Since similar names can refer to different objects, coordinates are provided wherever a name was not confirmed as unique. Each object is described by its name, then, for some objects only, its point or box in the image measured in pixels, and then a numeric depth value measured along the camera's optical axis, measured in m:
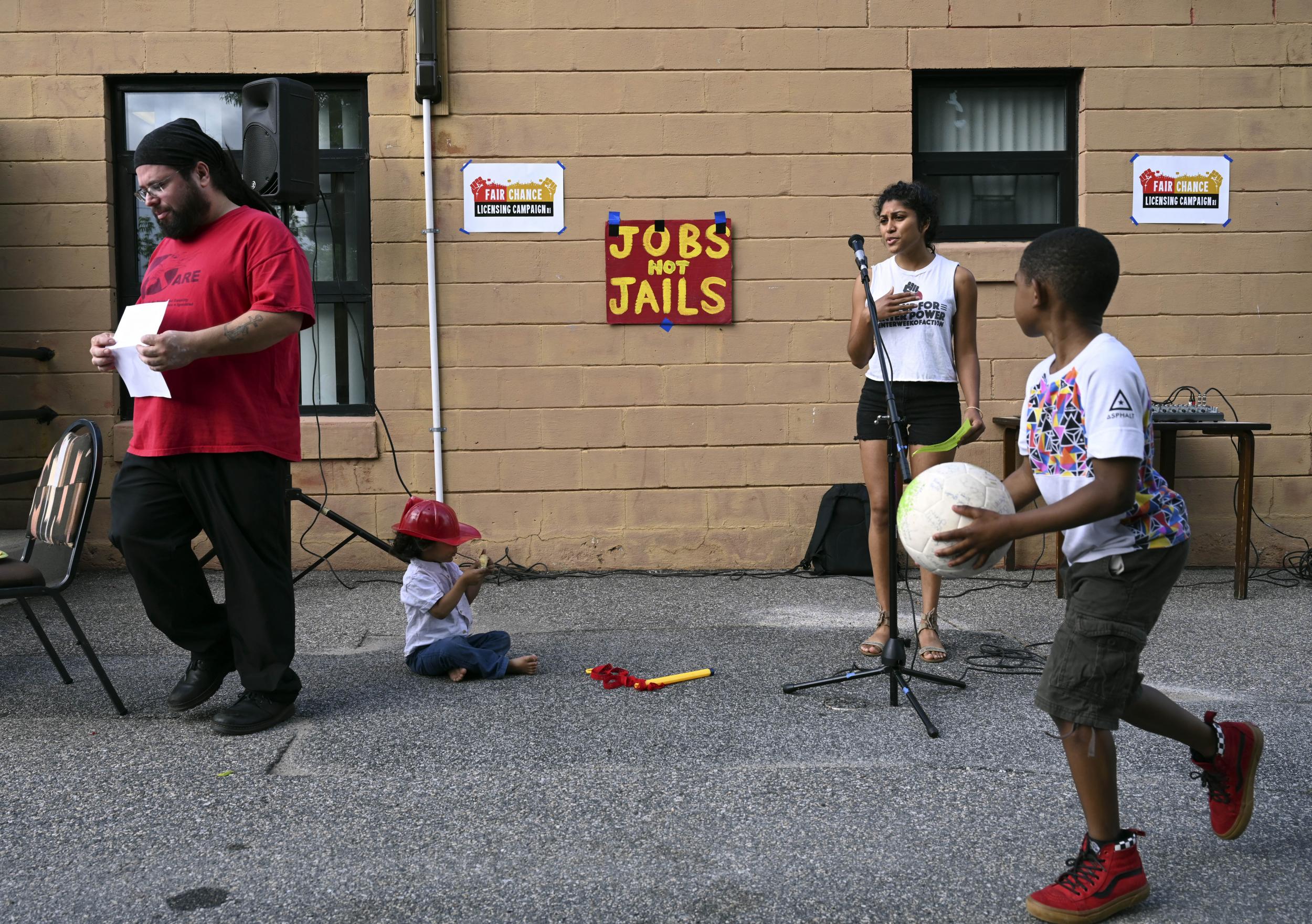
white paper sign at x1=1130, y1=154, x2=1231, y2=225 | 6.97
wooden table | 6.02
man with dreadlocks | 3.72
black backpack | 6.79
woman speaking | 4.65
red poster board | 6.94
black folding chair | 3.89
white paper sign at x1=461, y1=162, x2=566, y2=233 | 6.91
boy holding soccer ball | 2.42
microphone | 3.91
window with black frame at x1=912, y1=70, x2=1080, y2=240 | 7.15
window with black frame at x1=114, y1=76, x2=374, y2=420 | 6.96
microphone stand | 3.73
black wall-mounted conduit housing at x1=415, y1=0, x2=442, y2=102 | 6.65
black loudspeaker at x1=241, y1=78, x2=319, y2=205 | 6.10
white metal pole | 6.83
